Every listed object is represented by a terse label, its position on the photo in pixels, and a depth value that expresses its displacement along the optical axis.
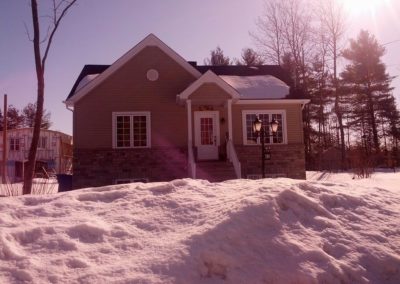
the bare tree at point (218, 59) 37.70
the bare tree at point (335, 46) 26.97
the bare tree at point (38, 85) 11.00
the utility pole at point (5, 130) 19.70
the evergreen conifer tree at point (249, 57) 36.28
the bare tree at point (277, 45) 30.36
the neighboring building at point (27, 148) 27.90
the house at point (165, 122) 13.95
